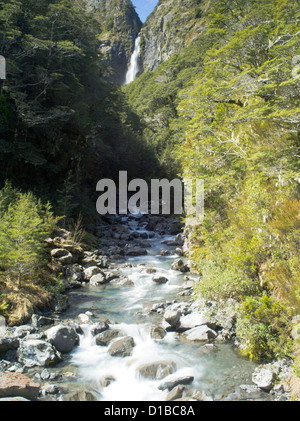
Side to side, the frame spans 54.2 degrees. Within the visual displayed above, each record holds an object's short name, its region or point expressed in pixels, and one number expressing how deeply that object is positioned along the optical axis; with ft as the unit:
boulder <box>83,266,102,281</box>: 35.73
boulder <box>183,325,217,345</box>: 20.79
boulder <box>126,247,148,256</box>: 48.96
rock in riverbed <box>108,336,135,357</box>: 19.60
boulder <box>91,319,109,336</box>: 22.08
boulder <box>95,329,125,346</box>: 20.94
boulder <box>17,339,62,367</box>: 17.88
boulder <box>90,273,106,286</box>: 34.58
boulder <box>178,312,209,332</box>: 22.48
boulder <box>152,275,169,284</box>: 34.86
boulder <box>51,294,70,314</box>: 26.40
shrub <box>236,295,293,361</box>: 17.26
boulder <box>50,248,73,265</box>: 36.19
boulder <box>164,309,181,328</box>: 23.09
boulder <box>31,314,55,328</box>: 22.71
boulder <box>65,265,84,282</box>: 34.32
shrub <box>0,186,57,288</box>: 25.46
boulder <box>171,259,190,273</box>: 38.55
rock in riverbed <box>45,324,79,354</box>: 19.90
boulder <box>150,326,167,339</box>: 21.77
